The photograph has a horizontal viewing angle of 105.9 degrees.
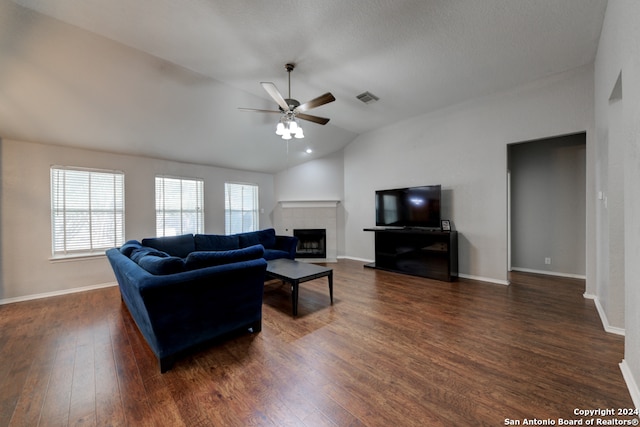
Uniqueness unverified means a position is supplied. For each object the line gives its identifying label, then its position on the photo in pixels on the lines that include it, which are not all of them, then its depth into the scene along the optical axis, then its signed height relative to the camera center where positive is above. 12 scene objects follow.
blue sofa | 1.93 -0.71
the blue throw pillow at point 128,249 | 2.89 -0.41
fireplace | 6.33 -0.76
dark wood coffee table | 2.92 -0.78
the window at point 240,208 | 6.29 +0.19
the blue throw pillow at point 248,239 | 5.11 -0.53
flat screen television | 4.50 +0.14
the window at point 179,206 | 5.10 +0.20
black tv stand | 4.27 -0.77
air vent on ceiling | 3.99 +1.98
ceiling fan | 2.75 +1.31
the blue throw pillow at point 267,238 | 5.36 -0.52
